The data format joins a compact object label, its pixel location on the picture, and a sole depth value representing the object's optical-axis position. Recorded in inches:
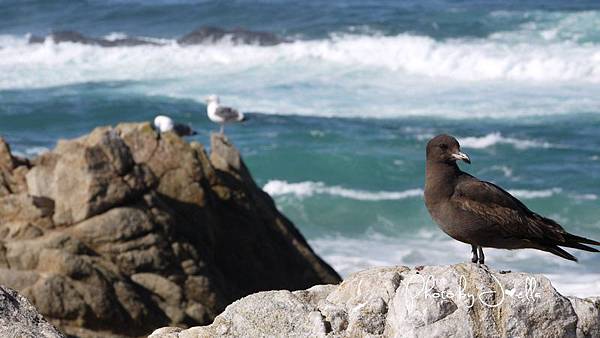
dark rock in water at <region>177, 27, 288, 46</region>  1817.2
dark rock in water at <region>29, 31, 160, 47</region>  1839.3
